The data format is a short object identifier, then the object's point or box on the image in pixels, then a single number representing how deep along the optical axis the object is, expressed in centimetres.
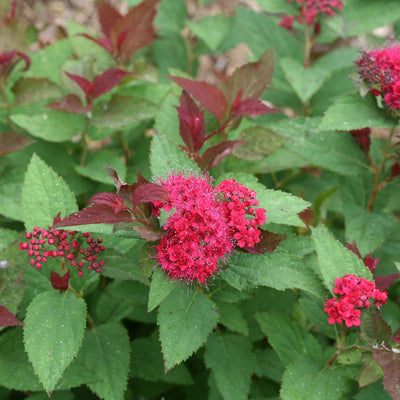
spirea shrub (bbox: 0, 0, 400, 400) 46
